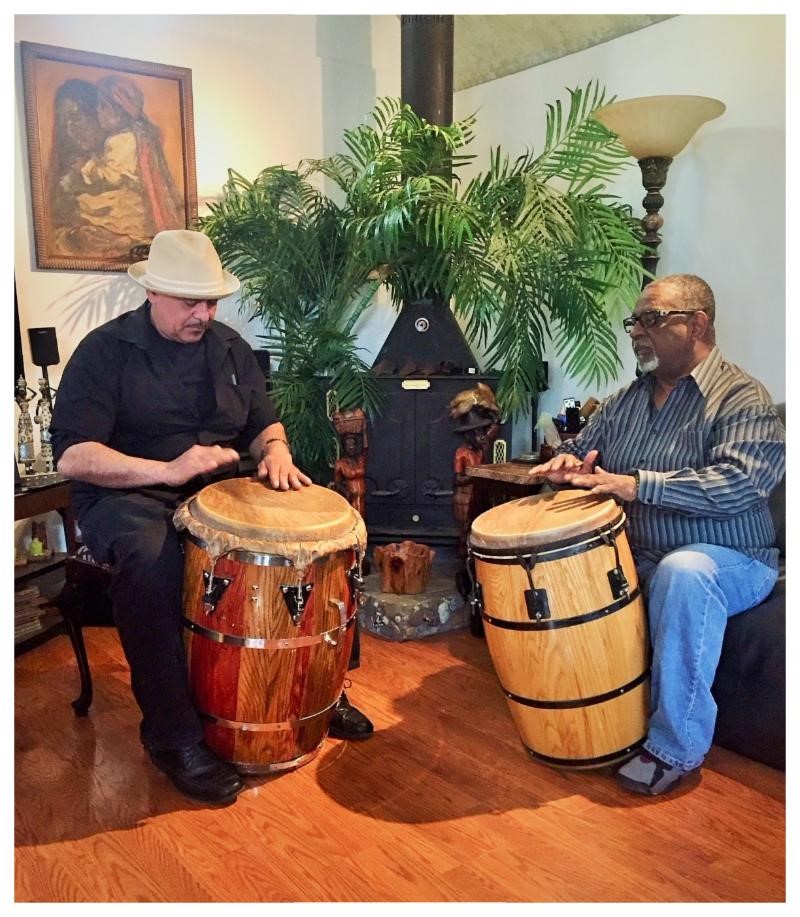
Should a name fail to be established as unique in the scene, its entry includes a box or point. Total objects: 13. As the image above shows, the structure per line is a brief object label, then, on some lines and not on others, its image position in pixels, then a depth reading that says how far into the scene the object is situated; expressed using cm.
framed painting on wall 327
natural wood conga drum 186
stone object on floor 295
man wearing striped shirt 194
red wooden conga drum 186
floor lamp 260
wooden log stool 302
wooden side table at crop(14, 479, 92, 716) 242
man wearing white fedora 194
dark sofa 197
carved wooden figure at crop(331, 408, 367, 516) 320
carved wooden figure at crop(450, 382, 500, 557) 308
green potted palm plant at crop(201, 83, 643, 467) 299
